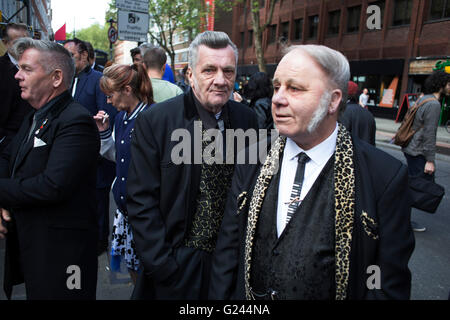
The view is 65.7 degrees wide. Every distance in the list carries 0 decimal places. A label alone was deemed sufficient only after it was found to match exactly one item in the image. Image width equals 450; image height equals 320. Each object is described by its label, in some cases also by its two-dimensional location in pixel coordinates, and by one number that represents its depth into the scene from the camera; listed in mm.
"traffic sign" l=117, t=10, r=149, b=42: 6652
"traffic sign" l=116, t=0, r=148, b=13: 6491
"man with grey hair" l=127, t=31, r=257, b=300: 1883
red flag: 10688
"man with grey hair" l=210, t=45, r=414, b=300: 1427
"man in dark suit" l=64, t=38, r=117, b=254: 3809
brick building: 18297
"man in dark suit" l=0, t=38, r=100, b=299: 1972
